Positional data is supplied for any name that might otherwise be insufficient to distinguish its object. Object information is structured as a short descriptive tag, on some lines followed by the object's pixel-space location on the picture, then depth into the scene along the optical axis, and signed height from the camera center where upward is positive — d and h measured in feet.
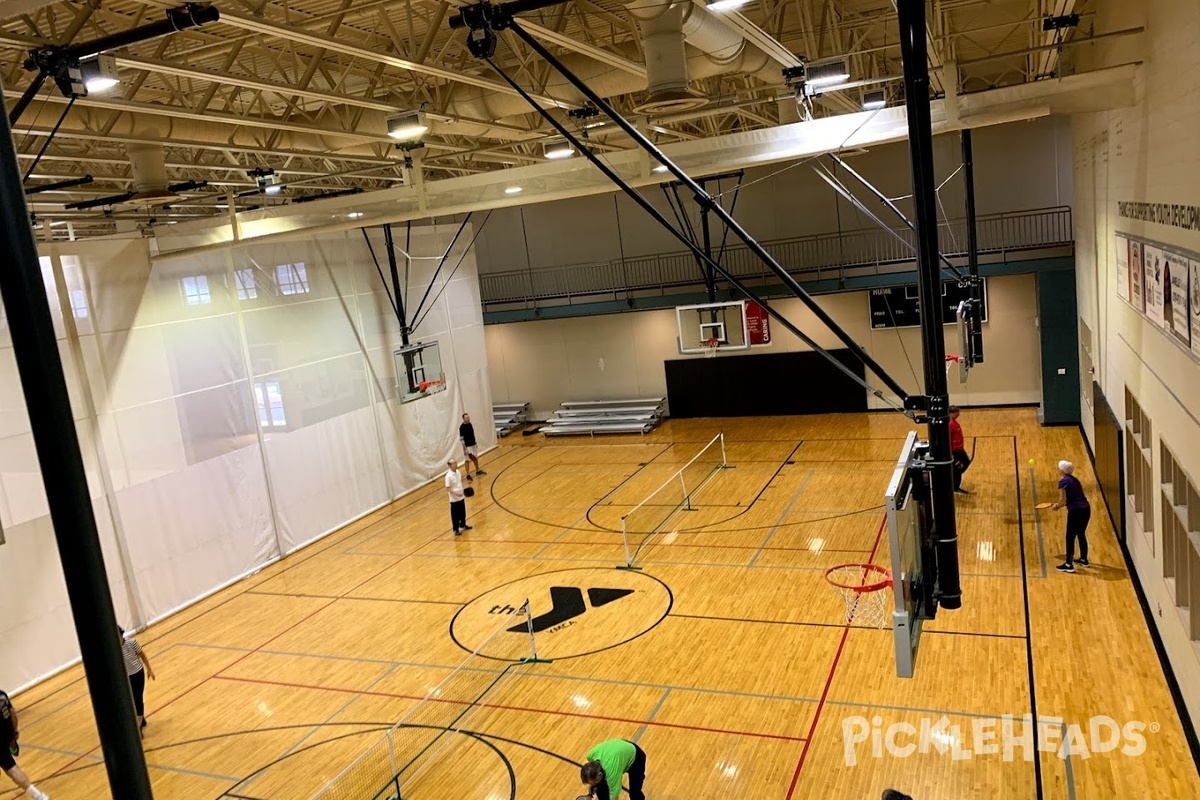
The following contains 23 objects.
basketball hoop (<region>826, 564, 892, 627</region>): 38.29 -16.54
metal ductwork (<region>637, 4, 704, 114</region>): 28.27 +6.00
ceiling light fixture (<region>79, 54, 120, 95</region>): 28.40 +7.79
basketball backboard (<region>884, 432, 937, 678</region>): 17.87 -7.10
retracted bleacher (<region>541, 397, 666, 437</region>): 87.86 -15.97
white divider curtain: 44.60 -6.81
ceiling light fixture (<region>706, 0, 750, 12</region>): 23.66 +6.24
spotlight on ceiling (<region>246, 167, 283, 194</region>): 54.08 +7.42
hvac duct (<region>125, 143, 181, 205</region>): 46.11 +7.52
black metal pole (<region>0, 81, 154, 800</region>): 9.80 -1.85
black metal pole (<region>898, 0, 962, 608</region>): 17.71 -0.55
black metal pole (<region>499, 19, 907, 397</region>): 20.62 +1.14
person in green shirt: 23.99 -14.18
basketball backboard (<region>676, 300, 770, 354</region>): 76.84 -7.56
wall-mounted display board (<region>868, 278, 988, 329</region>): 79.82 -7.91
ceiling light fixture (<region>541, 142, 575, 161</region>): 50.93 +6.52
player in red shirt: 50.67 -13.72
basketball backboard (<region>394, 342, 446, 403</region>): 70.59 -7.21
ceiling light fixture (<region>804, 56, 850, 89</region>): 37.57 +6.54
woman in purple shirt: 40.57 -14.10
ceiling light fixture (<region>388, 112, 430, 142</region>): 39.45 +6.90
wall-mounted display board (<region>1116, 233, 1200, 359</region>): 23.81 -3.15
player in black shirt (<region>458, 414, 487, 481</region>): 74.43 -13.44
